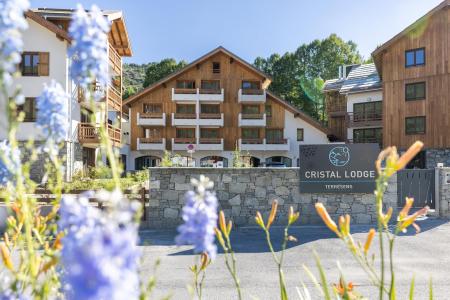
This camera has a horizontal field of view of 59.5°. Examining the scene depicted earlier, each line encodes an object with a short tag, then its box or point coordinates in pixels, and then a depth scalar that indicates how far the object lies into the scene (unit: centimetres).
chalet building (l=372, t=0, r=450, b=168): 2923
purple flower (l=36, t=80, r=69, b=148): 166
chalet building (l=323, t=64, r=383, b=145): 3794
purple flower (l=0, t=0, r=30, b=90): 128
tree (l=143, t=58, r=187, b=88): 6041
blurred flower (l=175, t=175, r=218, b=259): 145
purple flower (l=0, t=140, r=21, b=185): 179
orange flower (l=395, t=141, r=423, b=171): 167
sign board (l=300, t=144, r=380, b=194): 1266
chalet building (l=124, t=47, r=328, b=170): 3894
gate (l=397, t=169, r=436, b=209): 1420
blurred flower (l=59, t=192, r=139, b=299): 86
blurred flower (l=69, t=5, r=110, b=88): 143
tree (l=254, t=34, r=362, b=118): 6044
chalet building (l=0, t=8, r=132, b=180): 2488
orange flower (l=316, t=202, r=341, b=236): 189
